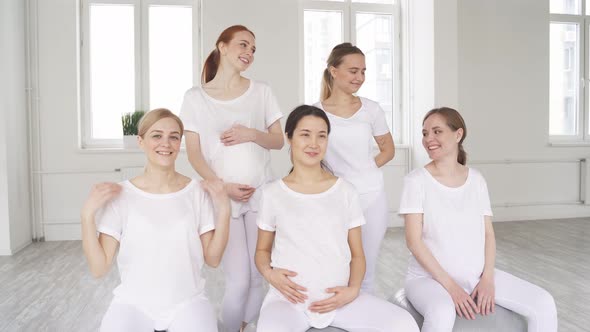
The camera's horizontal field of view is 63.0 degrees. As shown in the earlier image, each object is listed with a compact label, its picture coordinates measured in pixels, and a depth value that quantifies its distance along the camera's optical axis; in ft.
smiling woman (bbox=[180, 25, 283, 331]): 6.18
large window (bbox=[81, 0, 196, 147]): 16.47
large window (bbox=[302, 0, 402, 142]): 17.90
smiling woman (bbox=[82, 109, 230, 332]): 4.82
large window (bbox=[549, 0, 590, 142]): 19.45
